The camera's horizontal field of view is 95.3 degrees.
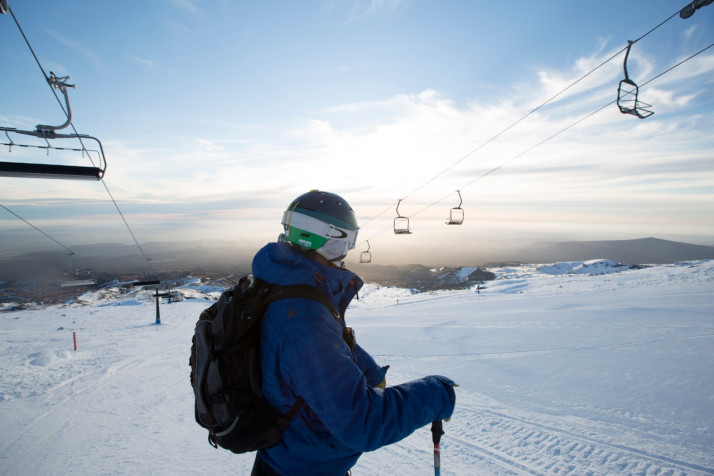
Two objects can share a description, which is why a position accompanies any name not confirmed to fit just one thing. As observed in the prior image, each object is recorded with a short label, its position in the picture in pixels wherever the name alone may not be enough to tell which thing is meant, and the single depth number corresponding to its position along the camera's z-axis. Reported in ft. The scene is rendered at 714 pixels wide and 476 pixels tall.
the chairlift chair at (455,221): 40.48
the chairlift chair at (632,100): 16.61
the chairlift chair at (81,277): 54.44
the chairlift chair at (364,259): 62.83
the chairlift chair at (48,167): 19.10
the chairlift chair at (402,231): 50.06
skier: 4.73
